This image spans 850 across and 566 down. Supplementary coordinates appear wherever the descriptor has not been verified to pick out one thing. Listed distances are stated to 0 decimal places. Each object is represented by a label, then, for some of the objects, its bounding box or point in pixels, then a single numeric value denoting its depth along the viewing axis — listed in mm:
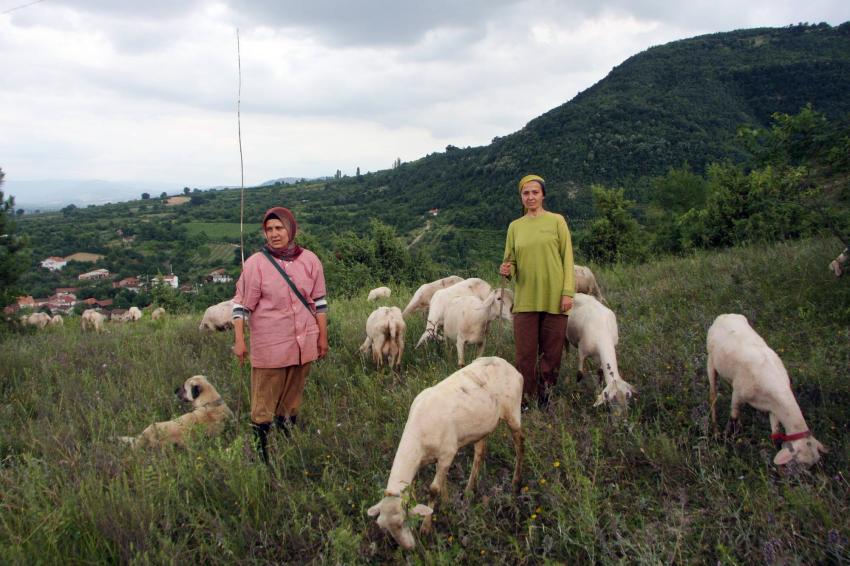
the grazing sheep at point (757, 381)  3072
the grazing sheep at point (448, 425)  2652
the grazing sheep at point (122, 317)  14418
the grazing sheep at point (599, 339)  3933
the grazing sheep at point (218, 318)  10398
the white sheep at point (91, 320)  12227
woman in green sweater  4285
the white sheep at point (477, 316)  5621
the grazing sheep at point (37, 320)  12609
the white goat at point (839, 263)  6102
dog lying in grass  4207
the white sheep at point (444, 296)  6813
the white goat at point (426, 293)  8680
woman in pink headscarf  3777
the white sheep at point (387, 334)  6082
